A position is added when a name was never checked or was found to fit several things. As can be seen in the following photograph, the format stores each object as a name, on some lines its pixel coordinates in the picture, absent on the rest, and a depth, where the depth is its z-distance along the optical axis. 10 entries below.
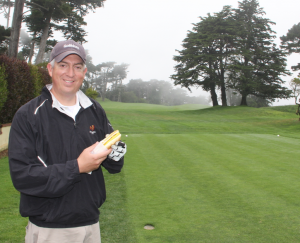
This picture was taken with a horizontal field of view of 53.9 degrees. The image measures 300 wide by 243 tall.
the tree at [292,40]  36.59
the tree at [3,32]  19.55
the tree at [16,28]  16.75
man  1.75
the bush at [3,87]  9.57
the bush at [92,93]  37.39
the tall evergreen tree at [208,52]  41.25
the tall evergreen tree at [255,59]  40.83
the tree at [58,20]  22.68
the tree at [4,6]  33.04
